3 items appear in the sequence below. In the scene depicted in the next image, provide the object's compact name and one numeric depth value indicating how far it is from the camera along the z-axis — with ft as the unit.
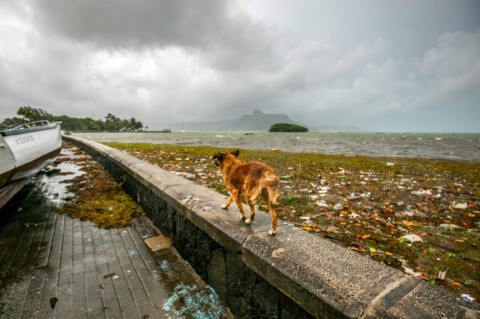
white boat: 13.52
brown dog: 6.88
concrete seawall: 4.30
